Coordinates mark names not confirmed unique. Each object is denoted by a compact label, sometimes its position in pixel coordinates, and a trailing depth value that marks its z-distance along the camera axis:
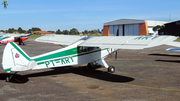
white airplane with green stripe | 8.05
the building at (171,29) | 60.31
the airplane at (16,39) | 35.07
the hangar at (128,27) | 55.61
